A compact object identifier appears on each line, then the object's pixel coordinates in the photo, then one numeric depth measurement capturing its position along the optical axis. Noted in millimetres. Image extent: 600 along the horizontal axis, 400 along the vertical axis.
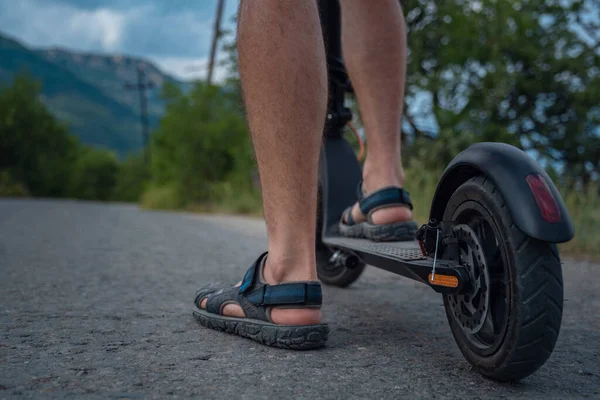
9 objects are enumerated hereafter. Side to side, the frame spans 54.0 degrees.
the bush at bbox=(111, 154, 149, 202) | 47812
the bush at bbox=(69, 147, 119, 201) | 49294
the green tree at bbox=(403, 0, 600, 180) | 5465
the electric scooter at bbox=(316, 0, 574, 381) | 1032
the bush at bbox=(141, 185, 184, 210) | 12550
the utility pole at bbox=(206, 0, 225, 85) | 15539
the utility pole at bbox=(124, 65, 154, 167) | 37656
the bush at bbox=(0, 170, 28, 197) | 26344
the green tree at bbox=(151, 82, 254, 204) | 11453
